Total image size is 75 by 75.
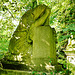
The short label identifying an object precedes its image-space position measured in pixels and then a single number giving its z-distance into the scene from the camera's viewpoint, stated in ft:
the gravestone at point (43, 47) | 9.61
